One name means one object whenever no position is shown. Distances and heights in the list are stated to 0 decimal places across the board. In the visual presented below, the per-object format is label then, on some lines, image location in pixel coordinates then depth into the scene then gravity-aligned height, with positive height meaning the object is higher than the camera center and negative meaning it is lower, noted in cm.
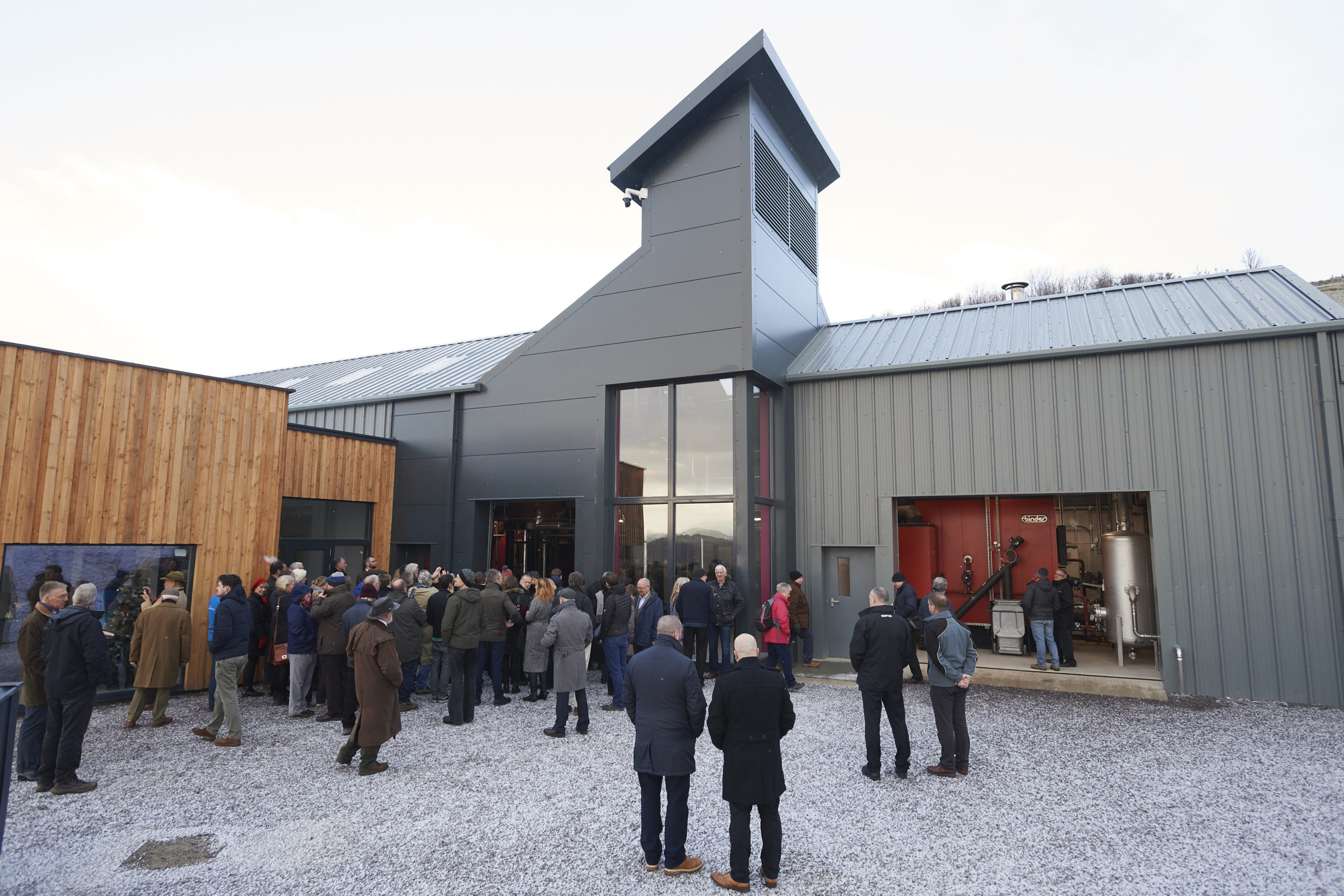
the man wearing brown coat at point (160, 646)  762 -127
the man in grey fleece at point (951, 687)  638 -138
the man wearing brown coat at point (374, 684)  640 -140
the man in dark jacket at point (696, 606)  982 -101
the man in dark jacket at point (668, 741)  455 -134
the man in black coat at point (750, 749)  431 -132
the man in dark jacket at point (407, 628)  839 -117
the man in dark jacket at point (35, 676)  600 -126
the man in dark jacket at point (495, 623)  841 -111
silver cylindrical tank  1151 -69
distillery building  945 +154
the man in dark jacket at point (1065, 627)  1080 -139
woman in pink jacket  954 -130
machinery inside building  1186 -37
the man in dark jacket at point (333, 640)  795 -124
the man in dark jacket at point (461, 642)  815 -128
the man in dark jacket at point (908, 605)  1014 -102
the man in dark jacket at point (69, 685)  580 -129
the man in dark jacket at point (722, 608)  1029 -110
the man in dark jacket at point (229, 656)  728 -132
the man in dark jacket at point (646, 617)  945 -114
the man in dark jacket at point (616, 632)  897 -127
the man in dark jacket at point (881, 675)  639 -127
